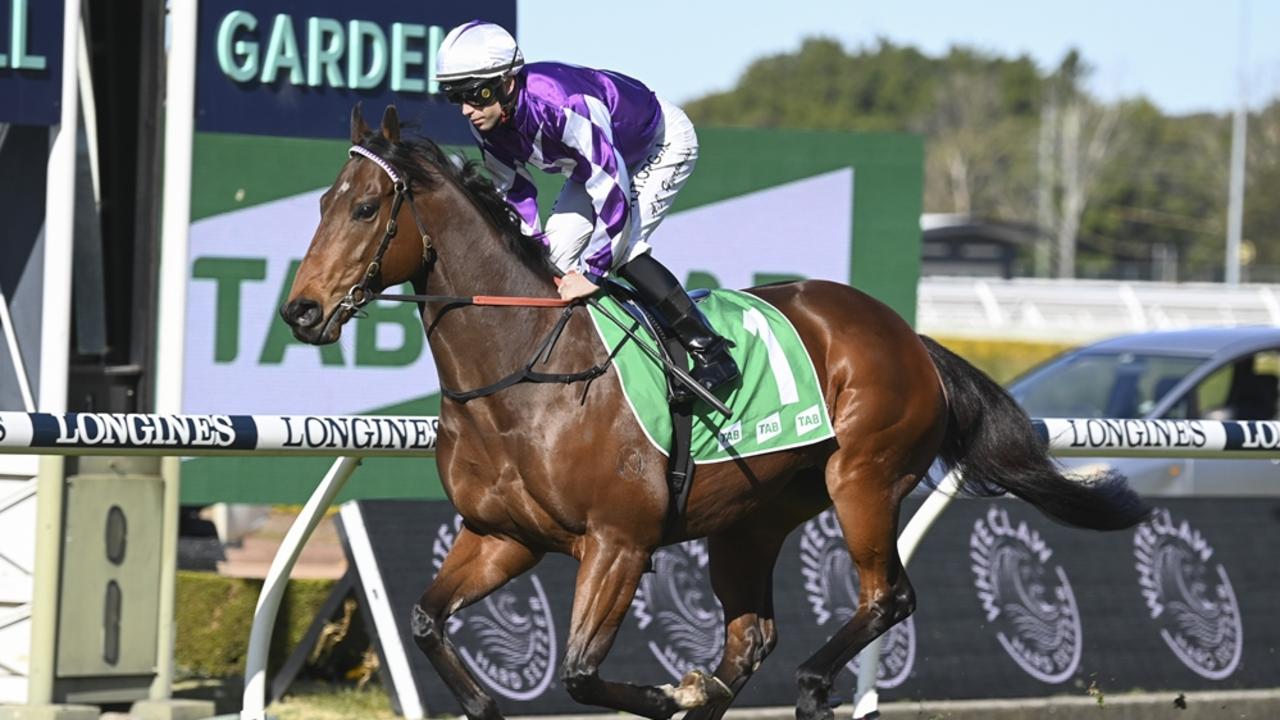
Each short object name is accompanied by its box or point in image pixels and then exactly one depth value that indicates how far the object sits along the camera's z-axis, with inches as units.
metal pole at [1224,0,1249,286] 3043.8
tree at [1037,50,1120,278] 4633.4
